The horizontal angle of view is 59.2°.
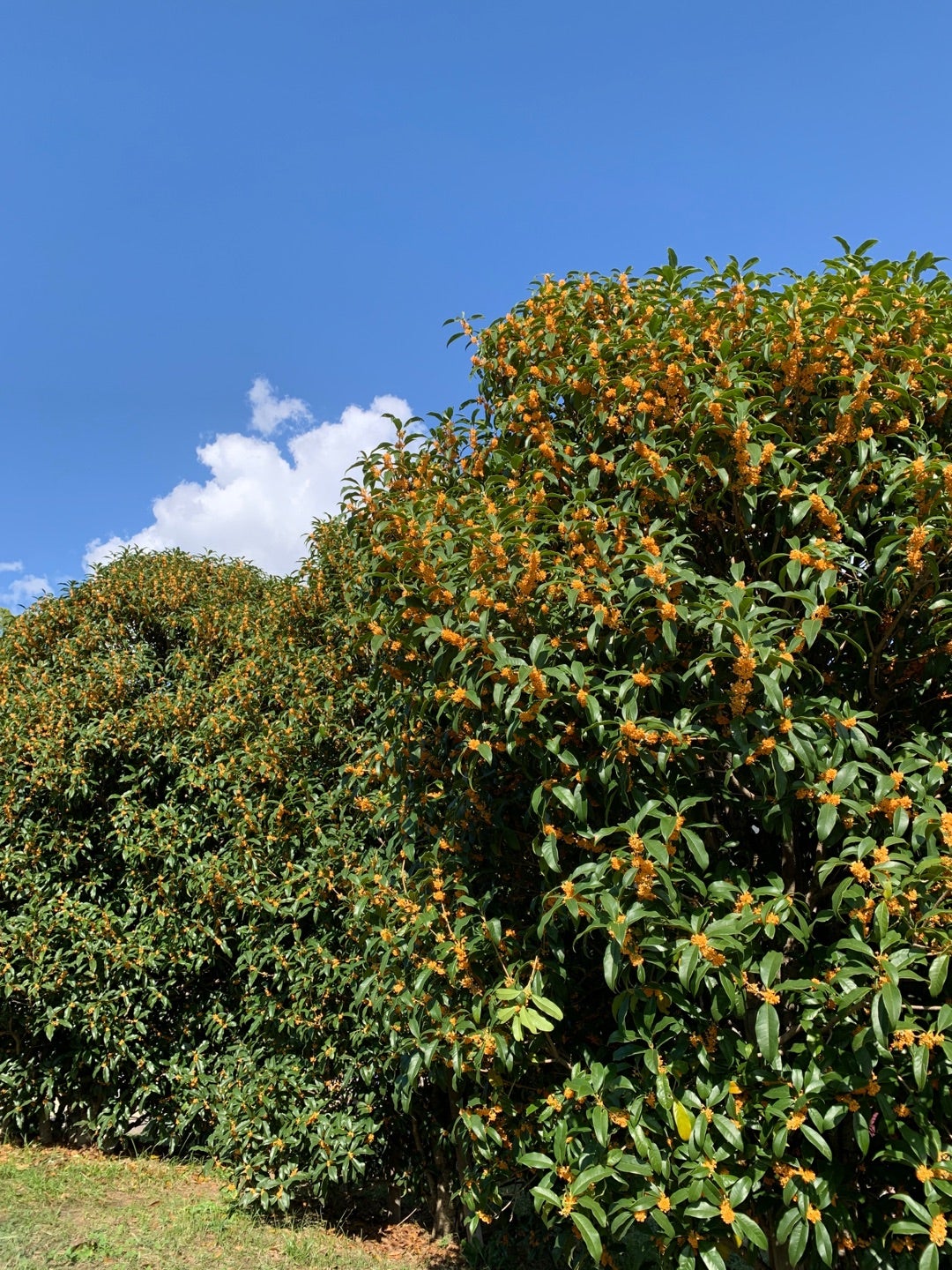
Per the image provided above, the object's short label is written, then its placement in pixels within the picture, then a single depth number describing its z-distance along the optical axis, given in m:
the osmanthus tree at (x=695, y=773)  2.30
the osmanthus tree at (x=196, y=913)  4.71
